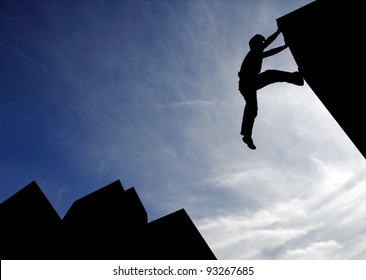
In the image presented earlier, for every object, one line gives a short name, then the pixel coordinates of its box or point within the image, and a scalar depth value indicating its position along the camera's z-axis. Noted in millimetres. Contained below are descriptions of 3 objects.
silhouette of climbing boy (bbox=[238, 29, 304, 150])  5219
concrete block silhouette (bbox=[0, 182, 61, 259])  15461
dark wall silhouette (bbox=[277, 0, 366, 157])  4207
